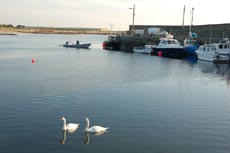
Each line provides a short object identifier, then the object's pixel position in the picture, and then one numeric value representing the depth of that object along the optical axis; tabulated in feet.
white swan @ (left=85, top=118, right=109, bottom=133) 56.75
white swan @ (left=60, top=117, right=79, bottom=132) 57.41
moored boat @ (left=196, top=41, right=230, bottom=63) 181.06
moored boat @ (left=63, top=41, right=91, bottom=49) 303.79
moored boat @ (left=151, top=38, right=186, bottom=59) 215.10
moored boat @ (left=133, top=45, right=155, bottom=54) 241.37
